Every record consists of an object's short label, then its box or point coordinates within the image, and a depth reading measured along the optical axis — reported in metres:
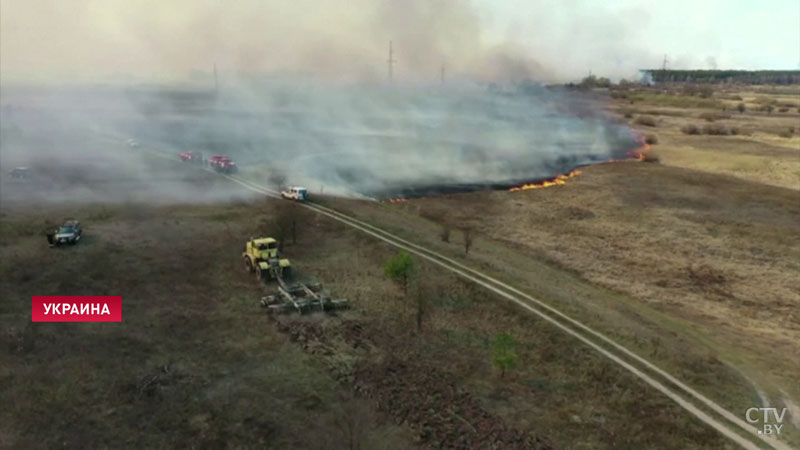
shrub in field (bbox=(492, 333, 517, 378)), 27.30
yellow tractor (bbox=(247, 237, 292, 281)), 39.09
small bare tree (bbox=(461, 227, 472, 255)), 46.97
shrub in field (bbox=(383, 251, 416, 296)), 37.38
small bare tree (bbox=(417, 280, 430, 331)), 33.84
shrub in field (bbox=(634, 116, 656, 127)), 146.88
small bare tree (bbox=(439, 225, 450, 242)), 50.84
